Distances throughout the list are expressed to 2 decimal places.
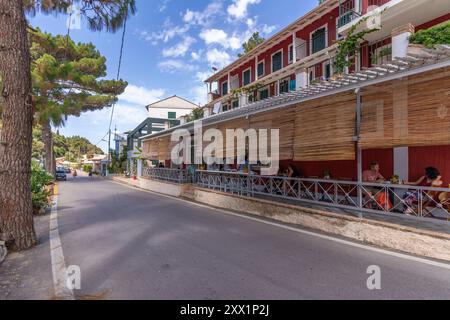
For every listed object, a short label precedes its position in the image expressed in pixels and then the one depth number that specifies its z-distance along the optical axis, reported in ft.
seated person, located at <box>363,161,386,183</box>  23.31
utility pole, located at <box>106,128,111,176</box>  127.62
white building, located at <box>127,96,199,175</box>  116.16
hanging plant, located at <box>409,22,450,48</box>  25.14
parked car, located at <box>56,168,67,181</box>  94.47
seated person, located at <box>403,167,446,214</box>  18.76
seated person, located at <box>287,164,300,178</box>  29.18
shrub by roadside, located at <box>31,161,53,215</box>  29.84
